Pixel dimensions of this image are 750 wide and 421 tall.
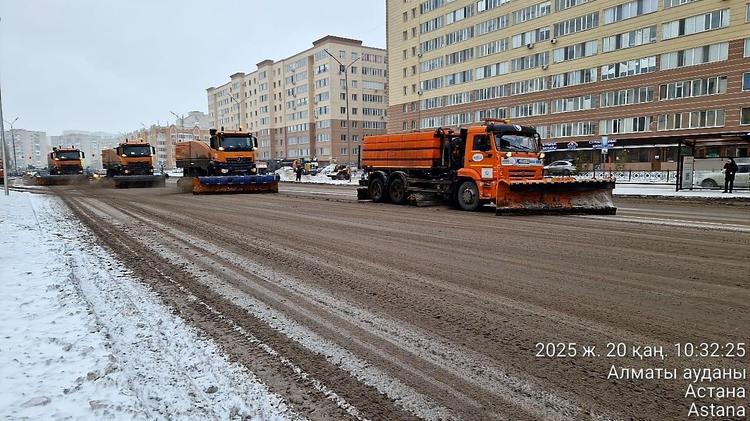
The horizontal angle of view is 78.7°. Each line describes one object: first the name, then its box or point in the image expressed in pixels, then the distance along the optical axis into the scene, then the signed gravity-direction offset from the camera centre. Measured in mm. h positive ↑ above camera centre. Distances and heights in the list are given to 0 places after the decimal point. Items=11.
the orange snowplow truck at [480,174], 13422 -344
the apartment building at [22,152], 185900 +8856
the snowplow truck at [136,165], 30906 +373
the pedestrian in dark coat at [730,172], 21406 -630
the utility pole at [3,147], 22706 +1326
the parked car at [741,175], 22344 -794
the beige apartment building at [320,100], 99688 +15470
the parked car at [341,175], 44281 -825
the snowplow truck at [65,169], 35781 +233
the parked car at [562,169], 41009 -660
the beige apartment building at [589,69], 43281 +10902
